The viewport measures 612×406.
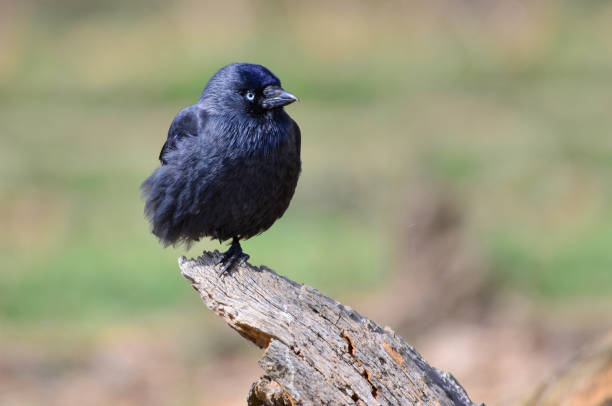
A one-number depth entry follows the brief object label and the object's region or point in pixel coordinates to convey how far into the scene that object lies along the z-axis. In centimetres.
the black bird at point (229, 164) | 1155
